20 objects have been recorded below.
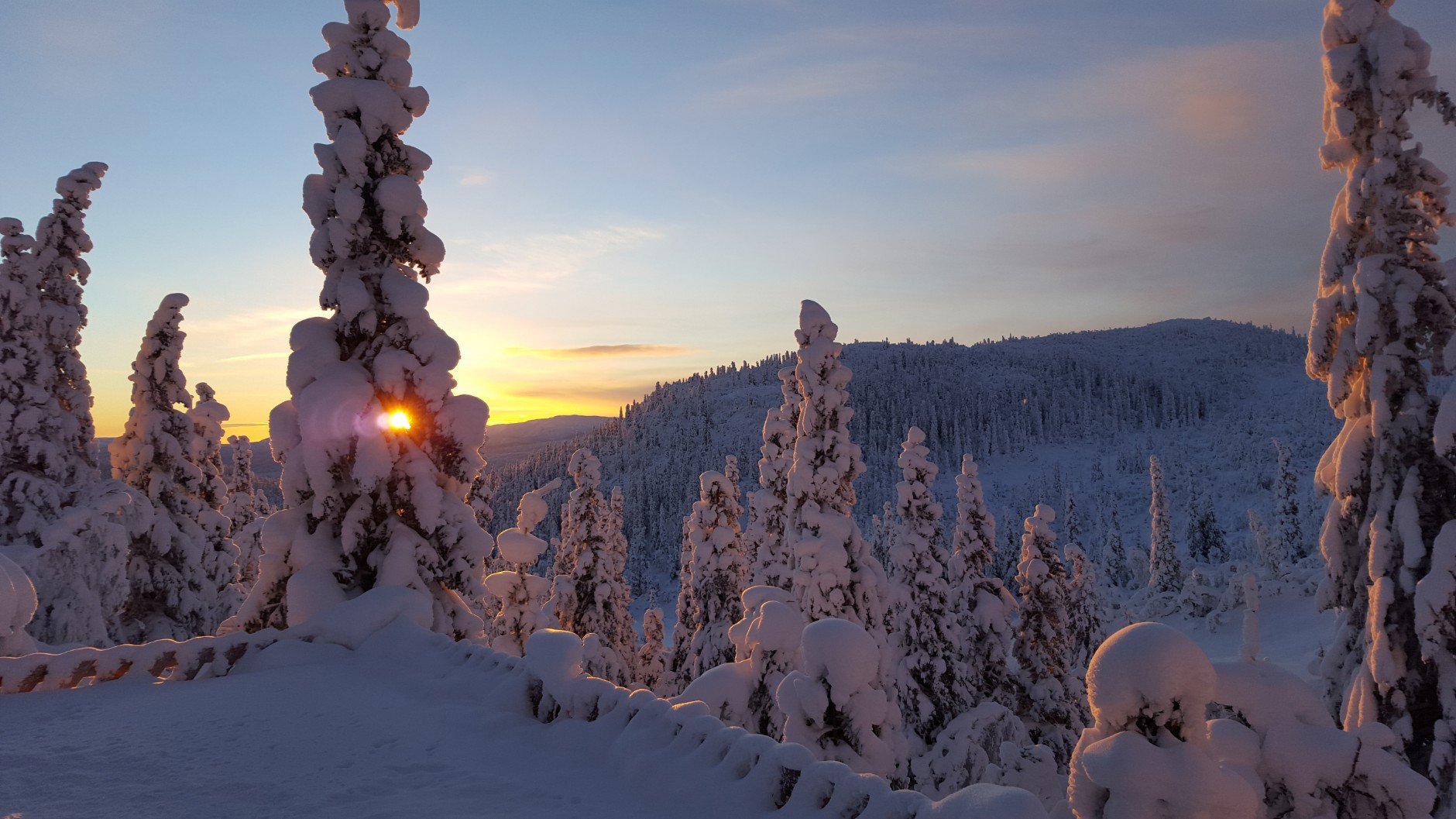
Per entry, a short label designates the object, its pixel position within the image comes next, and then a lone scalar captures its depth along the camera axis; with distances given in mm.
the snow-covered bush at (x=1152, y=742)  3367
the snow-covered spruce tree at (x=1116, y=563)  86938
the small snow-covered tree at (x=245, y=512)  28531
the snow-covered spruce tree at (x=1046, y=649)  23234
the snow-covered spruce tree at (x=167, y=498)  20766
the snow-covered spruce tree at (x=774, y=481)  22266
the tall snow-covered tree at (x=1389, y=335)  11703
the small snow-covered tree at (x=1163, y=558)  62375
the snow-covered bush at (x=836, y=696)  8109
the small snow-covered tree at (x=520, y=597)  24016
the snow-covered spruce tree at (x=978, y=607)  23656
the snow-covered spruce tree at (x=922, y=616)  23125
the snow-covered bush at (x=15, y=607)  8562
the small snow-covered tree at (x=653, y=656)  35719
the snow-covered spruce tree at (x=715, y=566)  26672
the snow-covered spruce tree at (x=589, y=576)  29531
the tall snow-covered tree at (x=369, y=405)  10836
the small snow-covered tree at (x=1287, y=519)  65781
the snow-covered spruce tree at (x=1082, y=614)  29906
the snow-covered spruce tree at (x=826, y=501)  18406
